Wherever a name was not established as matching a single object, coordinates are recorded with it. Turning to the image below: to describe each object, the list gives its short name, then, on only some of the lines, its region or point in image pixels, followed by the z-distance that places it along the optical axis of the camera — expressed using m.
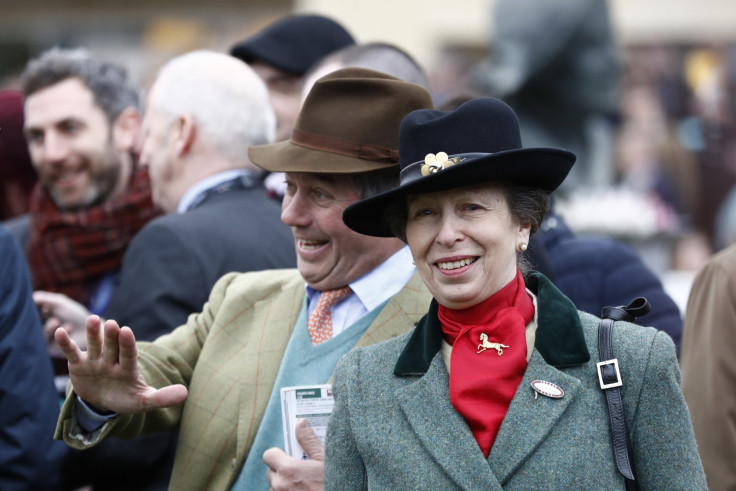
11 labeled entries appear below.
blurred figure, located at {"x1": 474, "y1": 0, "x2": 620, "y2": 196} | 15.13
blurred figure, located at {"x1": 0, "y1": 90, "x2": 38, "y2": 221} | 11.47
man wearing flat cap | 11.69
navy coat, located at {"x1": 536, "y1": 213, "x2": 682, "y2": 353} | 8.43
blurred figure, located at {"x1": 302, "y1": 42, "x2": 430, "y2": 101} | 9.36
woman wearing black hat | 5.09
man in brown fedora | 6.56
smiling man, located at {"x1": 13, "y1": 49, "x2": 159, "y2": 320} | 9.70
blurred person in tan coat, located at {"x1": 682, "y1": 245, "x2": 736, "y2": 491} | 7.15
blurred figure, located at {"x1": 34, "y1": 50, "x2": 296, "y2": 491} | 7.66
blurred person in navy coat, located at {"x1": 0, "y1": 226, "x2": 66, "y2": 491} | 7.21
